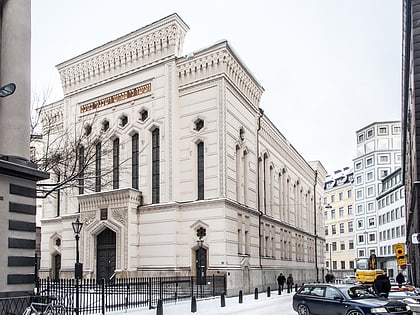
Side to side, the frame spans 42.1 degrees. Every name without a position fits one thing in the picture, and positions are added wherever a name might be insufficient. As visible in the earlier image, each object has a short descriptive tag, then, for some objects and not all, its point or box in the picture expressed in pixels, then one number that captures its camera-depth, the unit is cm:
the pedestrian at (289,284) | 4275
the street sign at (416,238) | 2546
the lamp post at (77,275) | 1969
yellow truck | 5184
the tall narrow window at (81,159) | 2710
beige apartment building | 11025
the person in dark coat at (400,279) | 4060
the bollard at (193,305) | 2423
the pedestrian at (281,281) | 4105
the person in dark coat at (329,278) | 5440
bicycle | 1372
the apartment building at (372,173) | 10238
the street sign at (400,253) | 3178
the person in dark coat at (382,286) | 2261
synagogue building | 3544
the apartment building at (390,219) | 8669
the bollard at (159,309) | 2047
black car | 1691
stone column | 1691
